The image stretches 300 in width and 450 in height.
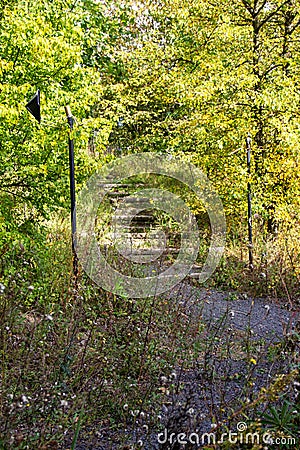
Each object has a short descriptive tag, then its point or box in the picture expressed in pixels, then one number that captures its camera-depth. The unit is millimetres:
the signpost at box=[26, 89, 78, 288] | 4105
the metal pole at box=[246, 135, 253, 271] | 6858
